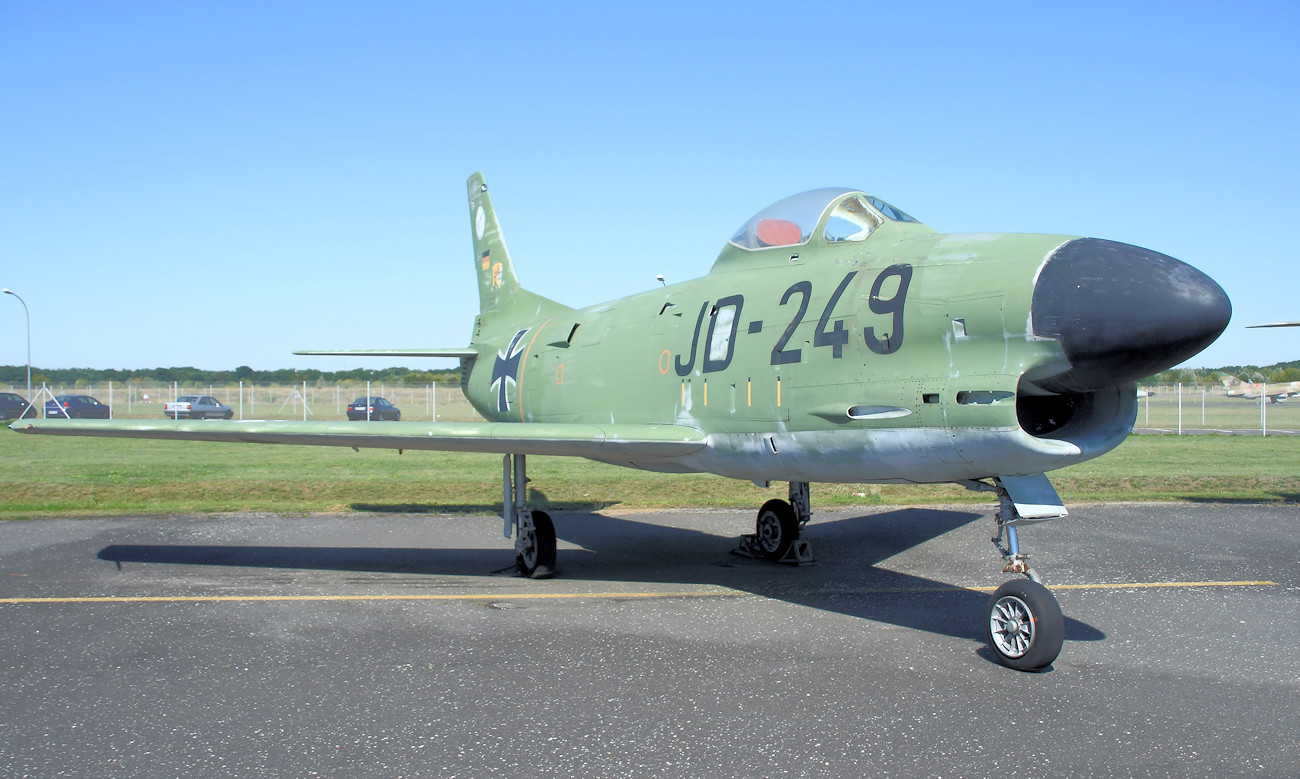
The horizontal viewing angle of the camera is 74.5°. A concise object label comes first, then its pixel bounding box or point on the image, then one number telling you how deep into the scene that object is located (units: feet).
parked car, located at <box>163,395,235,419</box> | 147.74
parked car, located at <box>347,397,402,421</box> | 146.30
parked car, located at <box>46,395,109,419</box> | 142.66
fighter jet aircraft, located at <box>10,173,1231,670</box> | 18.29
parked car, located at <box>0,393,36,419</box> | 137.28
